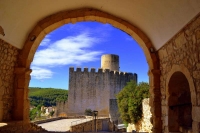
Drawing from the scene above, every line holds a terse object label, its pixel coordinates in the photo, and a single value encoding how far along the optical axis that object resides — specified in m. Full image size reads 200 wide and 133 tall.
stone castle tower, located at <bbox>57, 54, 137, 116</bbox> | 30.92
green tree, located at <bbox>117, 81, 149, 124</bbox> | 13.65
